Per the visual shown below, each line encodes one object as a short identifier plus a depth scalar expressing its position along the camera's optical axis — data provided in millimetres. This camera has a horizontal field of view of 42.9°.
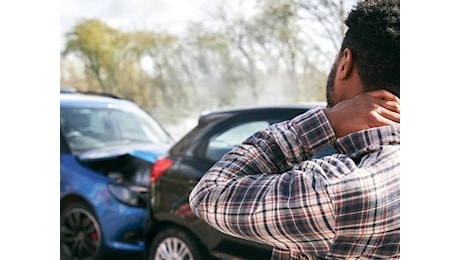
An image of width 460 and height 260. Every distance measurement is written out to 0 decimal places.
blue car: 3547
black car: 2838
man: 894
